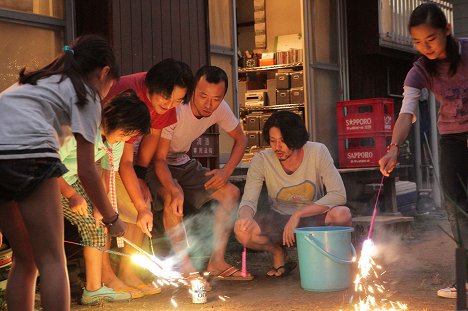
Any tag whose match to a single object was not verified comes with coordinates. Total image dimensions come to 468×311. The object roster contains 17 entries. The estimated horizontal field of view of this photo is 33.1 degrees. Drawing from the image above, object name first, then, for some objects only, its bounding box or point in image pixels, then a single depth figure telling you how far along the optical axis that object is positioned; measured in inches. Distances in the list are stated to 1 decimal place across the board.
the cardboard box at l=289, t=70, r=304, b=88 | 429.4
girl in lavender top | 177.8
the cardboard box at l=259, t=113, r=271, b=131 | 444.3
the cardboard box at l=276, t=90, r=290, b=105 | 434.9
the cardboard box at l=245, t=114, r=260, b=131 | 446.9
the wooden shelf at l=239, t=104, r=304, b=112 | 433.1
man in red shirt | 200.4
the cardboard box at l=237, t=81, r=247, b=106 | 463.7
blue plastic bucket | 208.1
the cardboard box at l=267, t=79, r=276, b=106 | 455.8
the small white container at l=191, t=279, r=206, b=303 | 197.5
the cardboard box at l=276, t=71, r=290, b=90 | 433.1
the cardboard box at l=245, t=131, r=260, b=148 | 445.4
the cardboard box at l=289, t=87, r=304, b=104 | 429.4
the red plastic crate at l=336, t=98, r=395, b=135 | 395.5
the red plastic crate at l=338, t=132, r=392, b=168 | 395.2
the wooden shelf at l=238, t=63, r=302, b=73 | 437.3
